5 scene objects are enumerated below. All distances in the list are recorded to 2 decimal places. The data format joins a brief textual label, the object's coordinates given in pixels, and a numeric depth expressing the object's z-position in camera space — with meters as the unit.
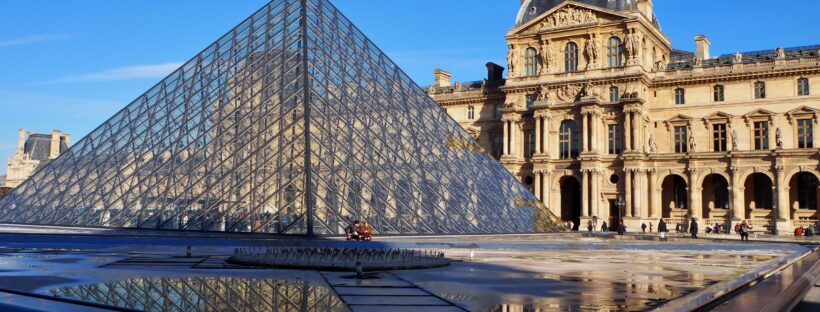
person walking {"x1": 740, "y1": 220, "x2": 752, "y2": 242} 32.59
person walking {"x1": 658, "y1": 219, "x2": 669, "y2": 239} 34.91
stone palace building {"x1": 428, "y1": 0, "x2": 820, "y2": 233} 44.12
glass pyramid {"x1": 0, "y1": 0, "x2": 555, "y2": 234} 19.61
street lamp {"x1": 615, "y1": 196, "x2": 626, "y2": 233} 44.28
